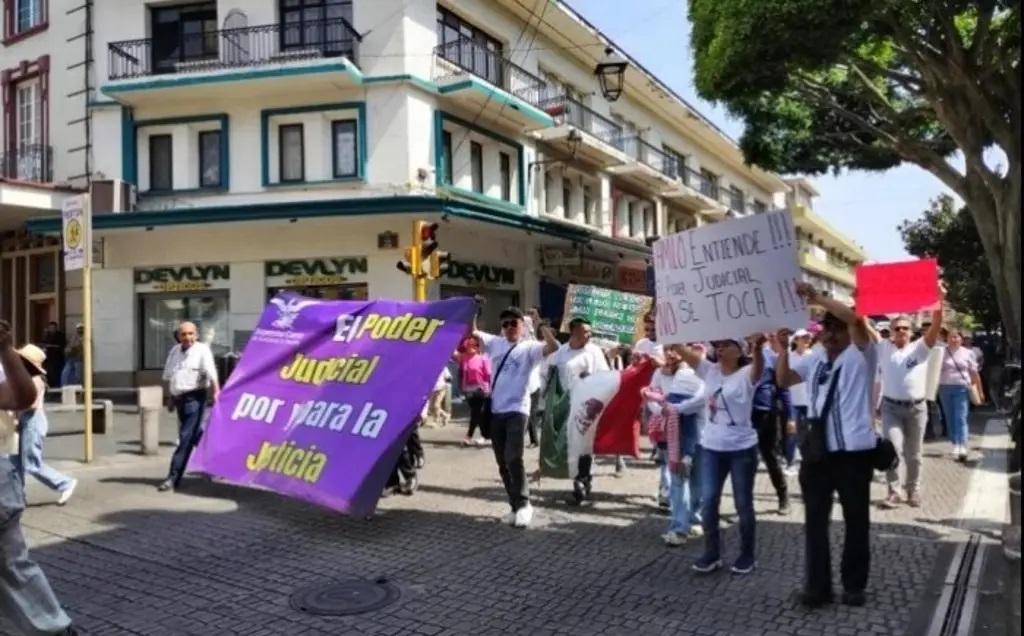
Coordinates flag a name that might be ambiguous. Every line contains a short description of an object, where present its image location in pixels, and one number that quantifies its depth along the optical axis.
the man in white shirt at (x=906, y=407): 7.78
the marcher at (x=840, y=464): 4.87
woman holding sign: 5.46
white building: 18.55
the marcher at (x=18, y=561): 3.97
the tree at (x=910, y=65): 7.73
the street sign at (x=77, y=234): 10.00
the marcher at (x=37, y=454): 7.43
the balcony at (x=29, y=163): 20.66
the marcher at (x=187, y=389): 8.42
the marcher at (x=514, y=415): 6.91
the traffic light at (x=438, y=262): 12.32
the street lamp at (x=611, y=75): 17.67
